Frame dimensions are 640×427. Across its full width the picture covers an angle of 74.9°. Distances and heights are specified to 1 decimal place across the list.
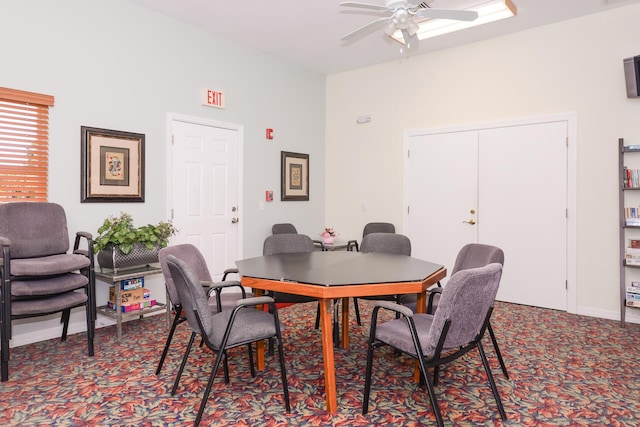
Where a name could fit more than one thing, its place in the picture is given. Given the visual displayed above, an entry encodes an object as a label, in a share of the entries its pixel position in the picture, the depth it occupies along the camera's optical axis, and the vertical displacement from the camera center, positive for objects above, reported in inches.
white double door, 188.2 +6.9
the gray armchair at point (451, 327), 82.9 -23.7
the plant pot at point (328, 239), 222.1 -13.7
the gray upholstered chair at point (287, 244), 157.6 -11.8
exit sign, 194.7 +54.3
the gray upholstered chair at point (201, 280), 111.7 -19.3
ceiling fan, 127.6 +63.1
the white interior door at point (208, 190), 187.2 +11.0
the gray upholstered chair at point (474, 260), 113.0 -13.1
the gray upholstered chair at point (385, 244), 157.9 -11.8
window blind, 136.0 +22.5
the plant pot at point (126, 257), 144.3 -15.7
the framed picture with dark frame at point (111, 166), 153.8 +18.2
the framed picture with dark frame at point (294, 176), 236.2 +22.0
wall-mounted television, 159.9 +54.1
